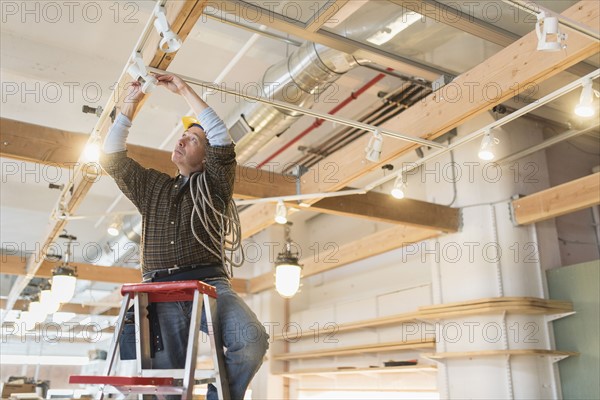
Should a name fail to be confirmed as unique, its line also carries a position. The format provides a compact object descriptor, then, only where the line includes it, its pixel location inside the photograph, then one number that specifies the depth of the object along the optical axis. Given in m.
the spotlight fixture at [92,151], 3.78
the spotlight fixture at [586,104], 3.07
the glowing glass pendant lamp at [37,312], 6.66
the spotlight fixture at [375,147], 3.80
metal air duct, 3.70
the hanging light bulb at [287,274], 4.72
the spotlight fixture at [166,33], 2.45
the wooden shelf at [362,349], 5.75
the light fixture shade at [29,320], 7.29
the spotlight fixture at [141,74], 2.60
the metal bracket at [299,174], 4.86
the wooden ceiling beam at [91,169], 2.66
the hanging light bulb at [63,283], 5.75
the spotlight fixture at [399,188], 4.29
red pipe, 4.83
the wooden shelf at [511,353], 4.64
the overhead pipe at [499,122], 3.16
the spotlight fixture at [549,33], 2.53
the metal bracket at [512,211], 5.17
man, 2.02
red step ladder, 1.82
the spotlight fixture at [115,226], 5.70
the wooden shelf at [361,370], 5.69
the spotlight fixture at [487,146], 3.68
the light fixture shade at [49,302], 6.02
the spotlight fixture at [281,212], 4.70
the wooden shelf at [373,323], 5.75
